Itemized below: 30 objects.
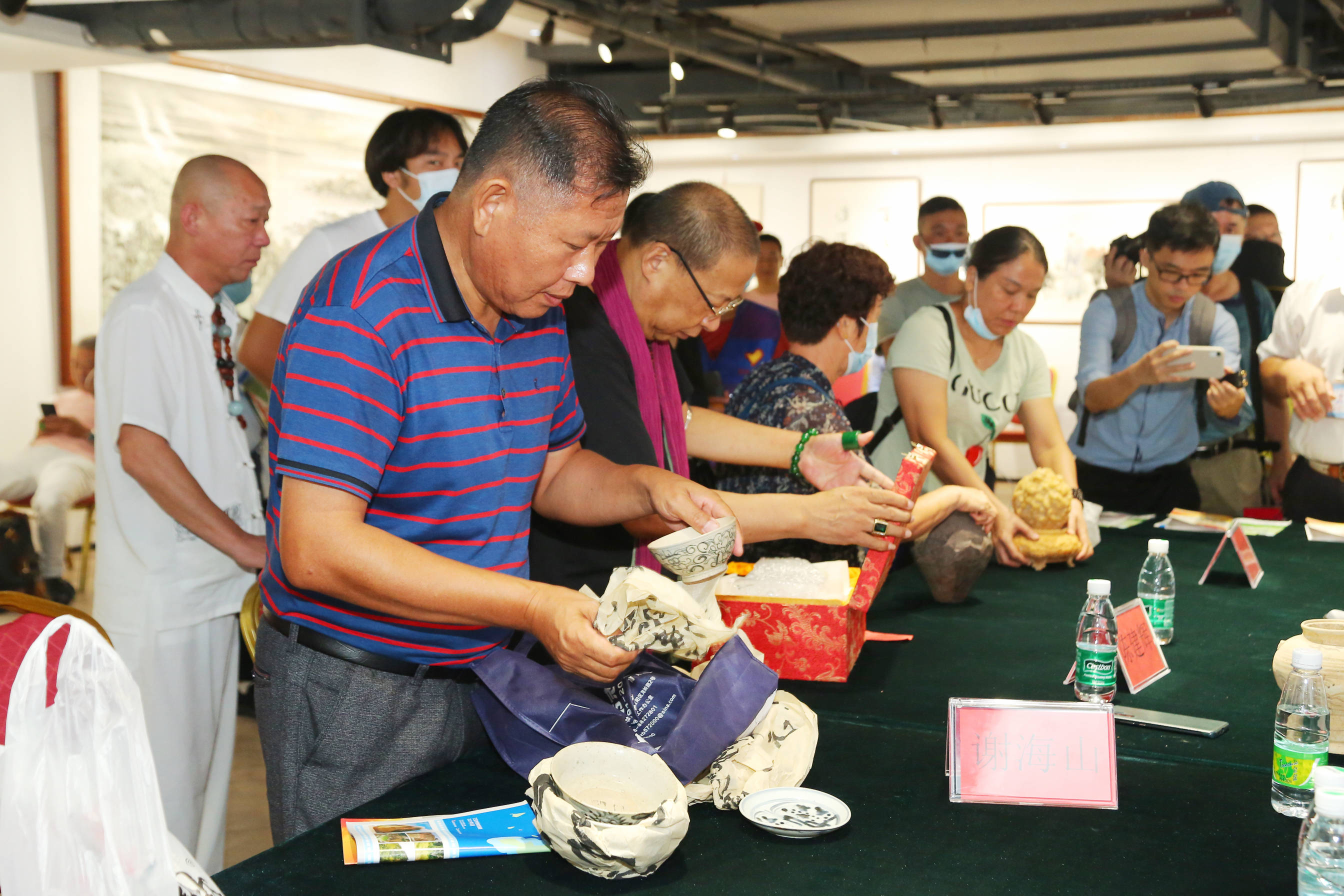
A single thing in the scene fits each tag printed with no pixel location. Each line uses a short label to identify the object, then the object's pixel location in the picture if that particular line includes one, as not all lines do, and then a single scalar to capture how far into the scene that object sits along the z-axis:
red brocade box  1.98
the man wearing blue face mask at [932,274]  5.30
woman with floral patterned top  2.60
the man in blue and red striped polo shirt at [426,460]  1.37
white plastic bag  0.92
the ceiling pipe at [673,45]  7.11
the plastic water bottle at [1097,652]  1.84
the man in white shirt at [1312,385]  3.56
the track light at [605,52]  7.04
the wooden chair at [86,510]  5.14
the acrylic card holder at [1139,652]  1.96
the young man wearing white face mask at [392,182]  3.06
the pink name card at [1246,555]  2.81
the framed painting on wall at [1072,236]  9.05
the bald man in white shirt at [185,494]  2.49
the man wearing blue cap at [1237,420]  4.27
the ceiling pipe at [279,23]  4.86
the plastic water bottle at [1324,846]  1.11
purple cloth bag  1.43
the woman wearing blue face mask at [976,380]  3.22
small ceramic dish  1.35
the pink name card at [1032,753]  1.47
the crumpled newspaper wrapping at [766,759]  1.44
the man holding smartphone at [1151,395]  3.83
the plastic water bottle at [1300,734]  1.43
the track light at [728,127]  9.02
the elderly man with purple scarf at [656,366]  1.97
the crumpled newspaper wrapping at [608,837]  1.19
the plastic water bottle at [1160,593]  2.30
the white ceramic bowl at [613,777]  1.27
